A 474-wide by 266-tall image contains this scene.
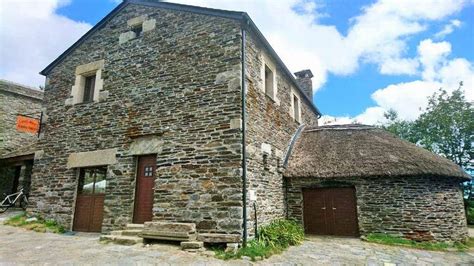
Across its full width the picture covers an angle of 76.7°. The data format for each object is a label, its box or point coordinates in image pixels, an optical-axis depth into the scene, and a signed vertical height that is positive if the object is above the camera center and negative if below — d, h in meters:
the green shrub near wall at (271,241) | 6.34 -1.17
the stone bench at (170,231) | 6.84 -0.89
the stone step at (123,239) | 7.11 -1.12
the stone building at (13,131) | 14.91 +3.00
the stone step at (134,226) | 7.90 -0.88
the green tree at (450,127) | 21.72 +5.12
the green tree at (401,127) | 25.01 +5.92
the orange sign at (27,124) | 15.66 +3.46
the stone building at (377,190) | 9.06 +0.16
